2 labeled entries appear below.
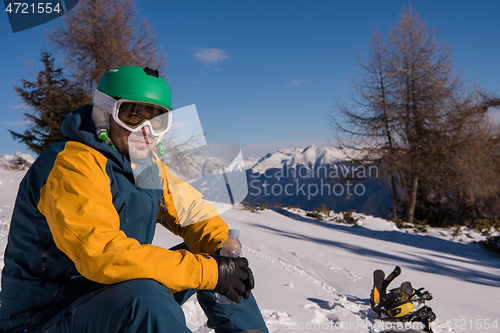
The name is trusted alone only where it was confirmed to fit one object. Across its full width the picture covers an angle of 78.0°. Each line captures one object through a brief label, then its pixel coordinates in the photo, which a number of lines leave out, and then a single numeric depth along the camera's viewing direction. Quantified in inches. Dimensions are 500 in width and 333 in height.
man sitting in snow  45.2
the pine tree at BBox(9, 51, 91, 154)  490.3
